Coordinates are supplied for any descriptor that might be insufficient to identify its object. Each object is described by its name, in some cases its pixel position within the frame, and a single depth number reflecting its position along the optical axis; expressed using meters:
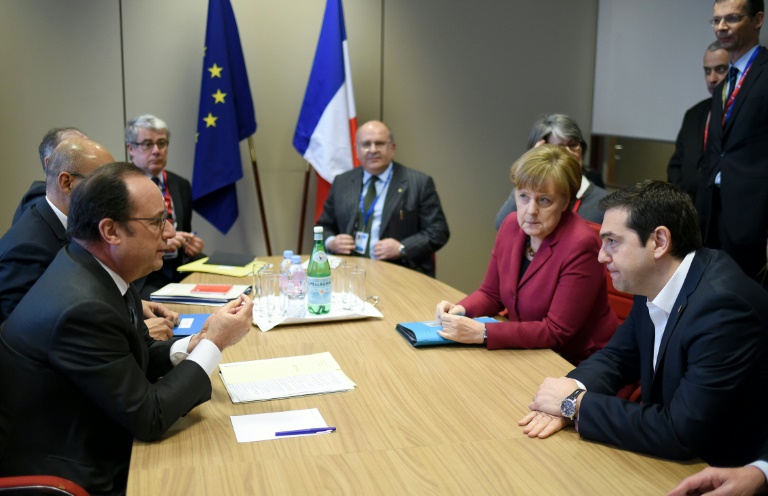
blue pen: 1.84
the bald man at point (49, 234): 2.43
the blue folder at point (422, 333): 2.50
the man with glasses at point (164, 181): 4.15
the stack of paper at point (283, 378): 2.09
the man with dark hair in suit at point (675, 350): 1.71
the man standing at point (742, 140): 3.72
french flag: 5.24
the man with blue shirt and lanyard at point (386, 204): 4.55
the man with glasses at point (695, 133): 4.39
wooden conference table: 1.59
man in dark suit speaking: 1.76
